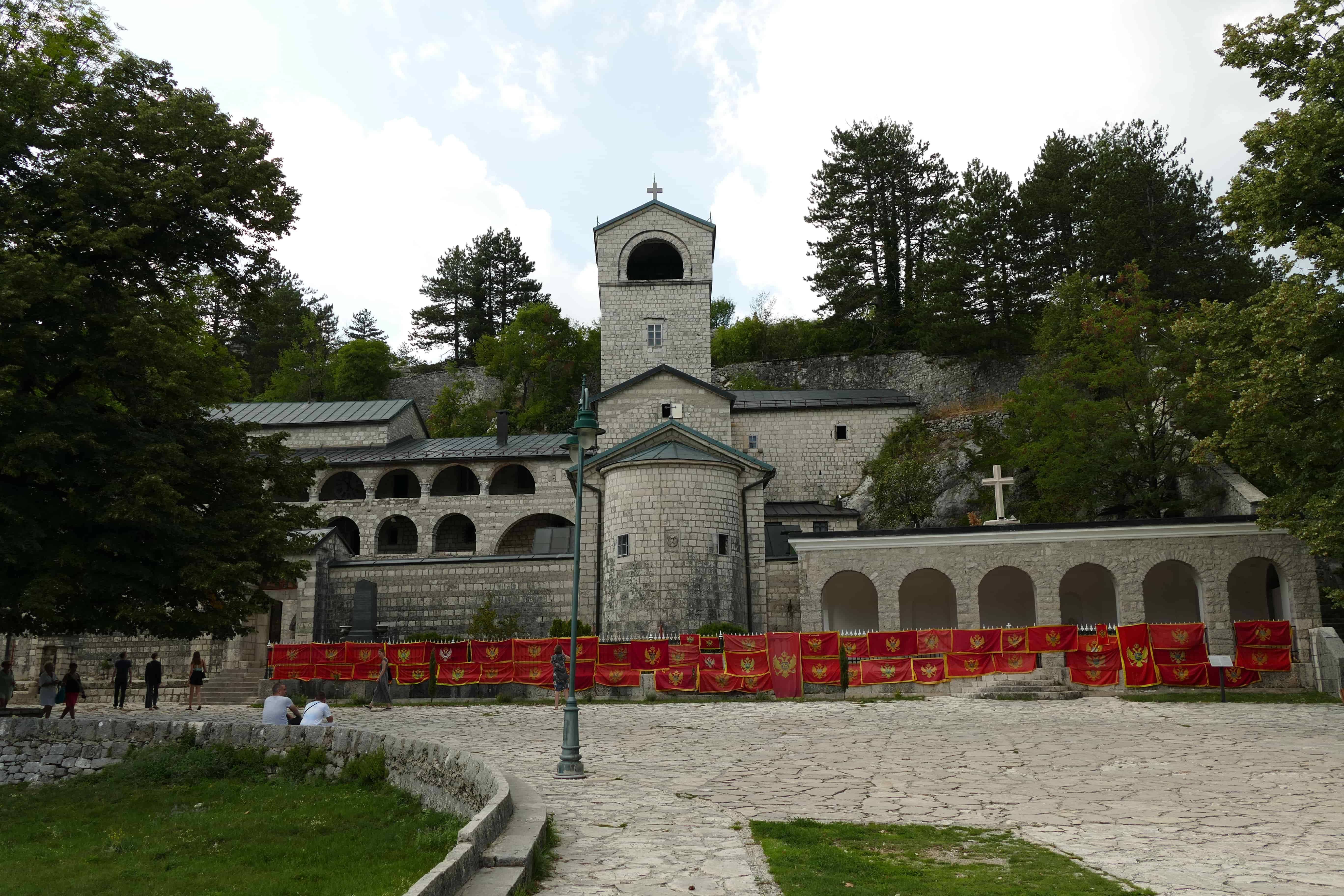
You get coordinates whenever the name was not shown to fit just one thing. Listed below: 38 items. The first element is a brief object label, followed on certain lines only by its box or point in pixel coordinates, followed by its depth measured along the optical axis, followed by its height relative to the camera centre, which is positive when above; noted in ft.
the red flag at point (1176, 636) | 63.62 -1.81
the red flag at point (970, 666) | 64.75 -3.74
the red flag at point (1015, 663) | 64.49 -3.59
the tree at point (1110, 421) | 88.43 +18.12
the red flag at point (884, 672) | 64.64 -4.14
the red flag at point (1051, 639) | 64.85 -1.99
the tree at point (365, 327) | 242.17 +73.31
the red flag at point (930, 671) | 64.75 -4.06
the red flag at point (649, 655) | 66.90 -2.96
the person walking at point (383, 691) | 64.28 -5.10
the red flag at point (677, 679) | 65.41 -4.53
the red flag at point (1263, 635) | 64.69 -1.82
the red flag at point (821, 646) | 65.00 -2.34
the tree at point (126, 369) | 44.04 +12.13
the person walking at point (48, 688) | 60.39 -4.47
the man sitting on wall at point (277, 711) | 45.06 -4.48
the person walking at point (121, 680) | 69.82 -4.63
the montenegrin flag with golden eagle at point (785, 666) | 63.87 -3.61
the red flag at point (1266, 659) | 64.54 -3.44
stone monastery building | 77.41 +5.80
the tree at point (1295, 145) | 52.26 +26.03
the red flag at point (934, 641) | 65.67 -2.09
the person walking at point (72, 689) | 60.85 -4.55
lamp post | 34.68 -1.41
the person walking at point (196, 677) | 67.67 -4.24
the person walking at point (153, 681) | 68.44 -4.60
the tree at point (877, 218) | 156.56 +64.94
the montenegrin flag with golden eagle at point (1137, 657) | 63.31 -3.20
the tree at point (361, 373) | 177.06 +45.22
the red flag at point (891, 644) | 65.87 -2.28
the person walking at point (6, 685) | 59.36 -4.17
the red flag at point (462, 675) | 68.13 -4.28
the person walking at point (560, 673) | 62.95 -3.93
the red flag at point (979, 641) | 65.26 -2.12
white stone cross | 81.46 +10.91
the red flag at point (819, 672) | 64.64 -4.11
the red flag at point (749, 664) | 64.44 -3.52
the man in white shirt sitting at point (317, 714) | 43.52 -4.48
